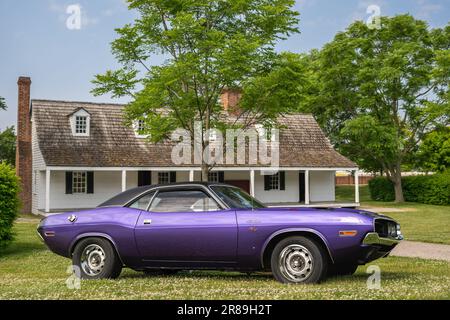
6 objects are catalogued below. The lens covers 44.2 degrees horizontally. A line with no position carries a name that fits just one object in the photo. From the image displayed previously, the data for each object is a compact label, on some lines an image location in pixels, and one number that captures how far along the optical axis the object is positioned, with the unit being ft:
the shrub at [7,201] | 45.55
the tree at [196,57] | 51.62
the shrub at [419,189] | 128.57
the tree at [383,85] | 124.77
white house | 96.48
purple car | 24.66
